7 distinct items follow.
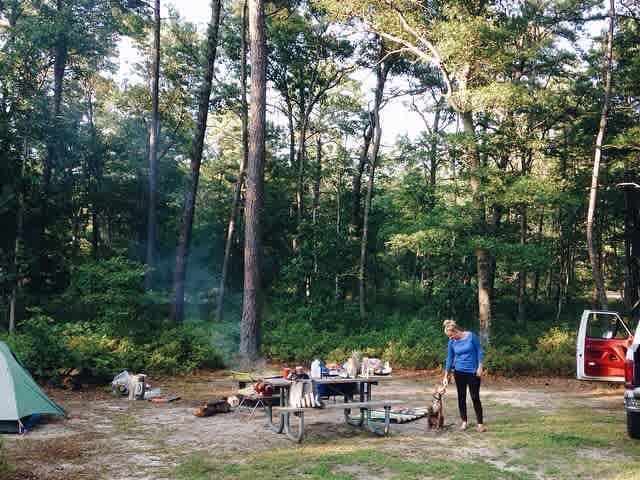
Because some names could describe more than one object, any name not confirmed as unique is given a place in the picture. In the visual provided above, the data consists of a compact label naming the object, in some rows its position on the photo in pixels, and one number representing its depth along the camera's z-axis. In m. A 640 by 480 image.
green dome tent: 7.16
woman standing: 7.40
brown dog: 7.63
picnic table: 6.97
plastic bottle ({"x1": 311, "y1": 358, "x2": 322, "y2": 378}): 8.03
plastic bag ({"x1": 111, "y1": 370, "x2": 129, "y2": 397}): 10.36
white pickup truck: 9.14
